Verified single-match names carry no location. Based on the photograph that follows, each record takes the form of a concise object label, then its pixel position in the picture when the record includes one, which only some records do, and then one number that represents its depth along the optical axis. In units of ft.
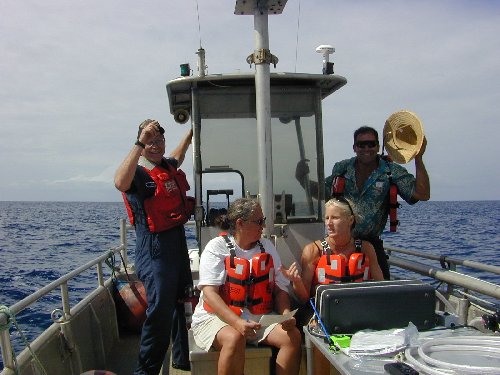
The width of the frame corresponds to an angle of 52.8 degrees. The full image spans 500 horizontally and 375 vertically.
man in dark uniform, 12.79
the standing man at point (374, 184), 13.97
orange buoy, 18.44
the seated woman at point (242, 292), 10.68
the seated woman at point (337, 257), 11.51
